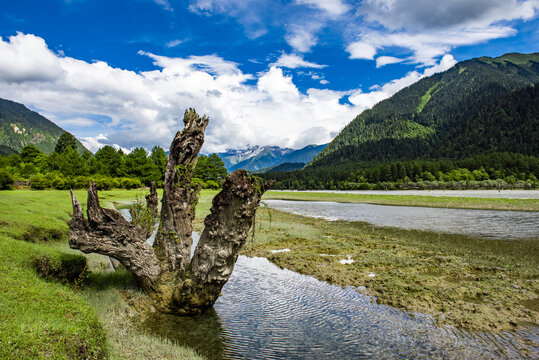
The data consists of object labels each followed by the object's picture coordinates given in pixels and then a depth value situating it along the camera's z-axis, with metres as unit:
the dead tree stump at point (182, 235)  8.66
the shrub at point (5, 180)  41.13
